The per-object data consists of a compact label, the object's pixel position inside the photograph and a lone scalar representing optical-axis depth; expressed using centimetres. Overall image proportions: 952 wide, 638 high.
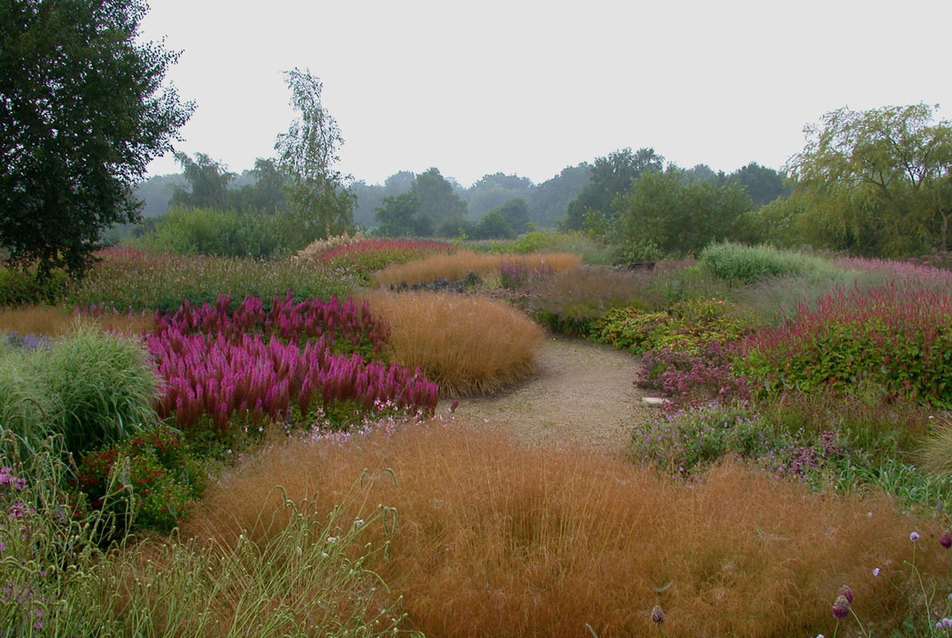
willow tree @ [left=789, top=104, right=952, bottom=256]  1945
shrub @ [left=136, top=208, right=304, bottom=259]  2145
